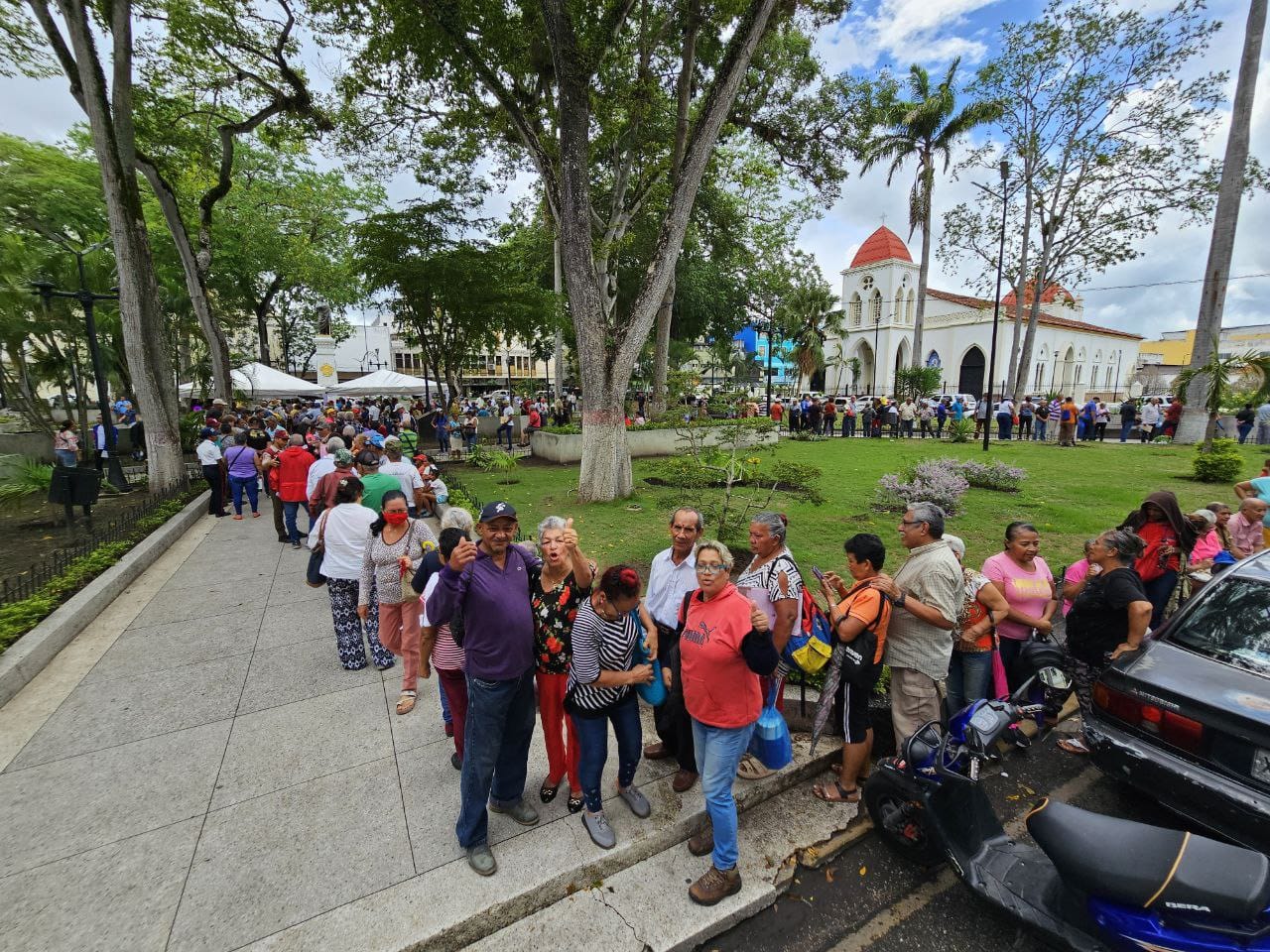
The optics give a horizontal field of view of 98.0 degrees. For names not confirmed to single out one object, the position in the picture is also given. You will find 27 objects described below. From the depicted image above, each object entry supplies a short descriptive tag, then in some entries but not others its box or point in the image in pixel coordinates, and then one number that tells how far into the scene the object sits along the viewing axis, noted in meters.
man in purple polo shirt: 2.79
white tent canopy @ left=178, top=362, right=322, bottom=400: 22.95
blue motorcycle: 1.84
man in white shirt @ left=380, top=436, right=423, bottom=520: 6.41
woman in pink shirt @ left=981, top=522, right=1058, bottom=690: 3.69
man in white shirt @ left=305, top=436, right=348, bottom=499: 6.94
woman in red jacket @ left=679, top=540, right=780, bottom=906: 2.62
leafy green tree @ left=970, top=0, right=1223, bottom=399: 20.92
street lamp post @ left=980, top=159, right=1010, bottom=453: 14.91
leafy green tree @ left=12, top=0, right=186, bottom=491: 9.69
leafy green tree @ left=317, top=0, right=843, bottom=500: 8.68
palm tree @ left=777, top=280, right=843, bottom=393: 32.88
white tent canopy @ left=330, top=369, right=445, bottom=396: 22.58
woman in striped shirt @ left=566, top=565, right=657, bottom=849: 2.78
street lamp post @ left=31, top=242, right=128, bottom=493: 10.83
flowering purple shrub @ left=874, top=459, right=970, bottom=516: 8.66
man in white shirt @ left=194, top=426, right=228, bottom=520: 9.77
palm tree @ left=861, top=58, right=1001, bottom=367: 26.48
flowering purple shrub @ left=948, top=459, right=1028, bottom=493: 11.12
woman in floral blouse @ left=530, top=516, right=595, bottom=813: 2.94
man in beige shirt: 3.12
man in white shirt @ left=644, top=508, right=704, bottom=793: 3.48
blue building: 35.09
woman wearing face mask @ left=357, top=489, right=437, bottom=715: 4.28
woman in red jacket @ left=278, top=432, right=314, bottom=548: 8.21
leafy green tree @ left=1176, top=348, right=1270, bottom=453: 13.50
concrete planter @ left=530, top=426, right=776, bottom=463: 16.17
